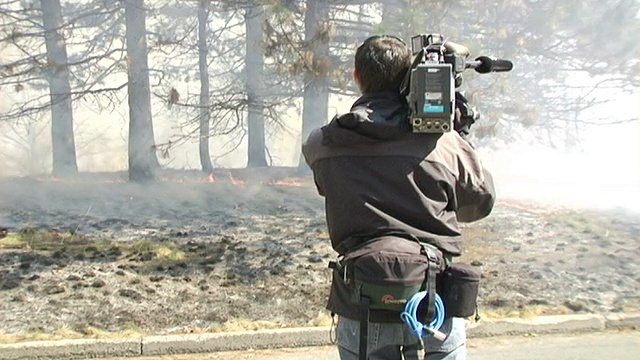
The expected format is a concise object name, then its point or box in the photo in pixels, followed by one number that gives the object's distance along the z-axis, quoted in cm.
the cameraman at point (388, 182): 193
